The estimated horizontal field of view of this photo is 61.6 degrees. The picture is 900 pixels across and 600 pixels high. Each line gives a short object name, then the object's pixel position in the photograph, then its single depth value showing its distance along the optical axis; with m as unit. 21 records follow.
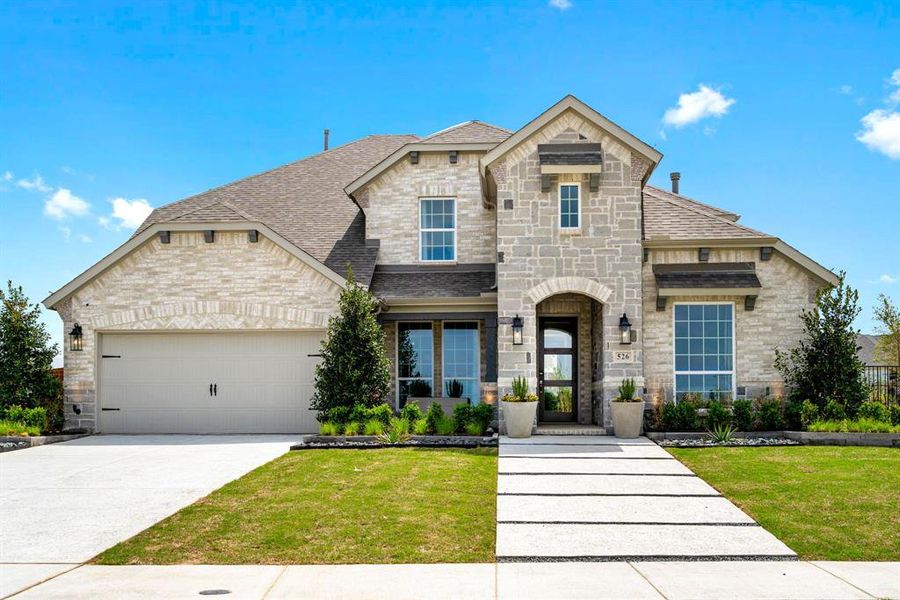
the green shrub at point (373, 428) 15.39
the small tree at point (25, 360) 16.98
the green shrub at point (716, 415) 15.69
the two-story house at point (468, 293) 16.23
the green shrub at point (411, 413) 15.98
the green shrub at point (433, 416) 15.85
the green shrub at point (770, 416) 15.79
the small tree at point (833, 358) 15.78
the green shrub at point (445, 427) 15.68
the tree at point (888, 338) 27.12
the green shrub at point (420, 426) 15.52
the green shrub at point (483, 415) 15.84
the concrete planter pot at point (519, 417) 15.38
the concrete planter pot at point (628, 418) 15.46
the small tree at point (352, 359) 16.16
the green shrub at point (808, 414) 15.49
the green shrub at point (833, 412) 15.51
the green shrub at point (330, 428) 15.56
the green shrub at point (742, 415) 15.70
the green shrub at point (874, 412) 15.58
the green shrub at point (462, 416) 15.84
